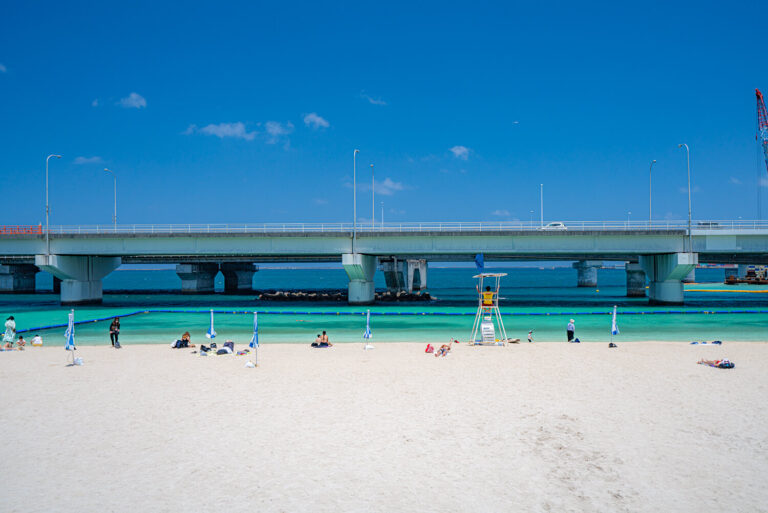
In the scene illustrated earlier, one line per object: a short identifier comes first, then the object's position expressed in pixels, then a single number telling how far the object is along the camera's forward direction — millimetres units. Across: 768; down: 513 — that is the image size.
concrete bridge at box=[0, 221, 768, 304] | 55562
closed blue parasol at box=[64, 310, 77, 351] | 21641
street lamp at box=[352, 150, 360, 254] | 57978
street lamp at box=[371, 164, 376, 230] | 65950
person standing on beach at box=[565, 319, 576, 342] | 28891
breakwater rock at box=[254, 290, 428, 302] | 74562
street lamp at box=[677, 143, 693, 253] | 54719
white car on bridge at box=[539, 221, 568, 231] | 57416
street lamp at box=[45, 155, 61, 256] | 55319
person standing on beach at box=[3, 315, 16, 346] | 26891
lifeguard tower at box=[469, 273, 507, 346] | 27141
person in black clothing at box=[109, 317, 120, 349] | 26984
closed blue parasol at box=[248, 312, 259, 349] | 21741
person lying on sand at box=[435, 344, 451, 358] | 23688
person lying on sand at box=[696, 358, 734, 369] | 19500
